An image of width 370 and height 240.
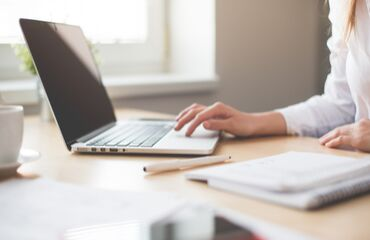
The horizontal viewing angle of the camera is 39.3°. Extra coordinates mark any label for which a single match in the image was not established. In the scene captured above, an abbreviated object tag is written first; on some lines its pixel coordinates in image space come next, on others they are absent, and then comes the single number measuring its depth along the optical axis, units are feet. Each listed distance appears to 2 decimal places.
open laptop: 2.89
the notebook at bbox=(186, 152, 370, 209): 1.90
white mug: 2.41
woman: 3.26
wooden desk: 1.73
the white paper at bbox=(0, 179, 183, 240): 1.63
